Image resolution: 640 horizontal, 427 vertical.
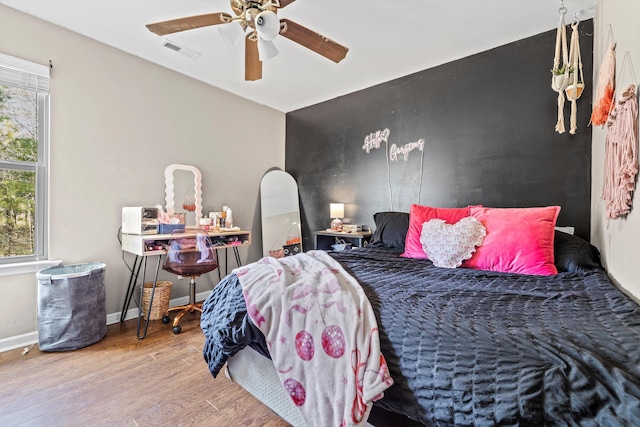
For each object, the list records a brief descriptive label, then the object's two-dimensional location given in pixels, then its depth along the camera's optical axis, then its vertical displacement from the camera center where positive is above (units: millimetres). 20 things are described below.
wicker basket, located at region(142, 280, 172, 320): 2703 -869
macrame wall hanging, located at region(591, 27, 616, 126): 1547 +658
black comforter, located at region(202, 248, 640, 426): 659 -374
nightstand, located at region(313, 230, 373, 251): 3261 -364
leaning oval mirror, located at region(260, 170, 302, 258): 3904 -96
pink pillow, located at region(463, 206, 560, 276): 1737 -205
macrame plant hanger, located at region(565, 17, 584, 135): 1948 +881
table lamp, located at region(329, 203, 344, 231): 3533 -65
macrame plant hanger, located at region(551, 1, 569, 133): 1939 +903
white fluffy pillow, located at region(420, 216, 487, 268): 1896 -211
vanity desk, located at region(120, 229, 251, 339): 2422 -351
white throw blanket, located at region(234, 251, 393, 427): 946 -475
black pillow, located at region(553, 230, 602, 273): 1729 -266
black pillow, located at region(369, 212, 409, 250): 2674 -203
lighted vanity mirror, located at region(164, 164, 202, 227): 3037 +150
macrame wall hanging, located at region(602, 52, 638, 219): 1228 +264
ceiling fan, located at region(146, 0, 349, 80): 1645 +1075
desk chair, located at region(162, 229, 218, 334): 2588 -446
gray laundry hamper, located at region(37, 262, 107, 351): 2086 -757
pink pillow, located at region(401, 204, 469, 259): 2262 -83
